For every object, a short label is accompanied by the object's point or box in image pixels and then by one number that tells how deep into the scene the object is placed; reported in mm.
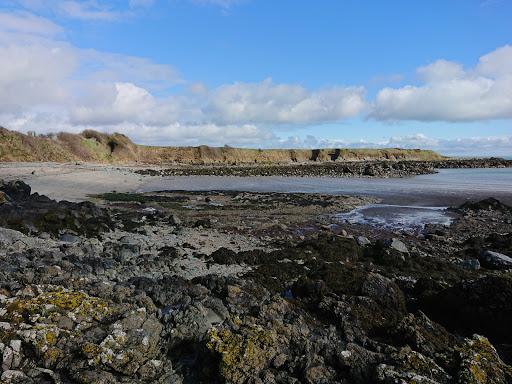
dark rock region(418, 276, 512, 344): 6465
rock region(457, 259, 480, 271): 12508
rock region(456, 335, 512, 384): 4305
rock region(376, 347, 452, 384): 4137
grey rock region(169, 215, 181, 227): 17766
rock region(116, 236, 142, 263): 10794
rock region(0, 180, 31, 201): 21219
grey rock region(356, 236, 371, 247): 14664
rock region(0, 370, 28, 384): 4305
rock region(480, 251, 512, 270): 12523
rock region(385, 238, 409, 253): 13634
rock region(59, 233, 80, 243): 12588
